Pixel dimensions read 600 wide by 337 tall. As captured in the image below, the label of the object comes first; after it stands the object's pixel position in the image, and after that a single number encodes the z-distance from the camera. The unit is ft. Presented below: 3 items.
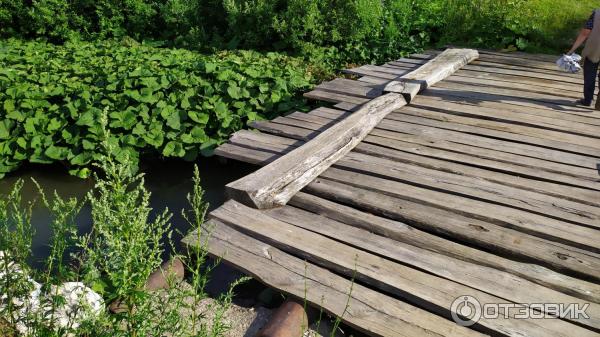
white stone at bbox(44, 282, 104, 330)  7.29
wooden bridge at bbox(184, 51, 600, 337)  9.66
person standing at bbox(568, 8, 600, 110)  18.39
